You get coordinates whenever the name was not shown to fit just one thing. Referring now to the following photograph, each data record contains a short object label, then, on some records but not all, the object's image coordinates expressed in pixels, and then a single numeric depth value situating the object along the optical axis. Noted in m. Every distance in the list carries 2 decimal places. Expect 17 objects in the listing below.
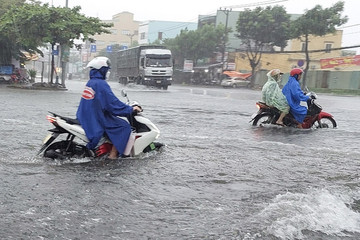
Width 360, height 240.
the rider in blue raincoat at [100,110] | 5.22
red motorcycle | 9.55
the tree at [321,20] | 38.69
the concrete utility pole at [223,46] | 50.81
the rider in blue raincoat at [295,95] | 9.29
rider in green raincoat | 9.48
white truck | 31.75
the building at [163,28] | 78.19
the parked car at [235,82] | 46.25
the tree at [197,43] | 52.38
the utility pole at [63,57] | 26.33
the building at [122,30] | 98.57
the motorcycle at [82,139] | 5.22
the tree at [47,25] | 22.53
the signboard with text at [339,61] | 39.23
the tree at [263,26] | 43.44
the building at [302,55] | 49.06
